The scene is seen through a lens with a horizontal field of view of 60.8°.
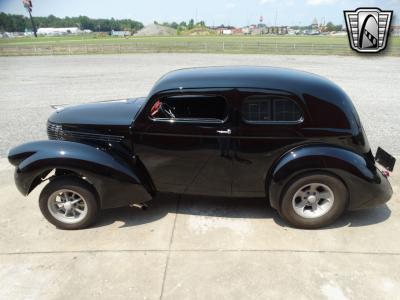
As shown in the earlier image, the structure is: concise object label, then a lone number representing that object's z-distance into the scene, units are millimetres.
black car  3553
